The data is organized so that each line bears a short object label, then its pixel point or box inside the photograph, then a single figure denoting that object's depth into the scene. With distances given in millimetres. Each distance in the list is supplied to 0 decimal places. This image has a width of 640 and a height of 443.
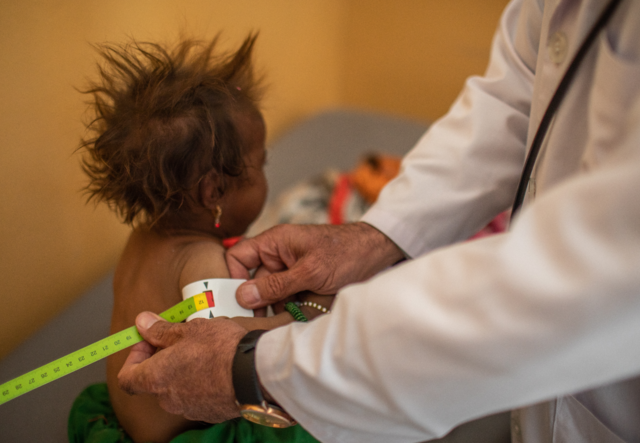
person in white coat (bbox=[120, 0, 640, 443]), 491
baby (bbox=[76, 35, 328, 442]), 875
